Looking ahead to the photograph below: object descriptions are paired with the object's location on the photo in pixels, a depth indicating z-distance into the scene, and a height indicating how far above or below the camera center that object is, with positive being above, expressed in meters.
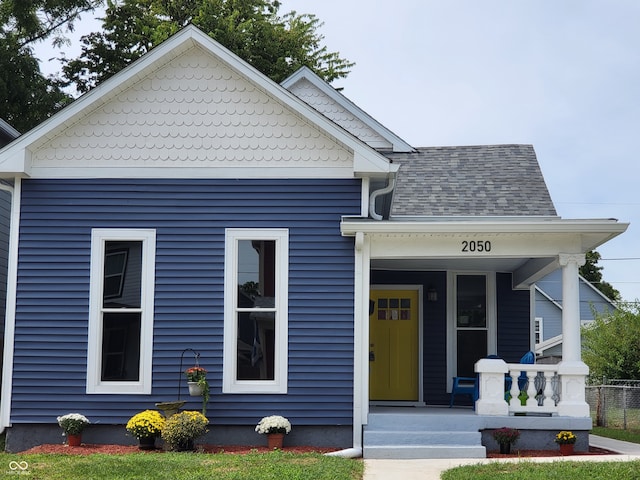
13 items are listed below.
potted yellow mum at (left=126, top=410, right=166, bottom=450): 11.27 -1.05
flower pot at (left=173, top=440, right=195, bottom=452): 11.13 -1.27
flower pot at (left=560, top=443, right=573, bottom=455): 11.43 -1.26
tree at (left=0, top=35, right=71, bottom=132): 23.42 +6.75
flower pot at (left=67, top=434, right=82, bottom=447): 11.63 -1.26
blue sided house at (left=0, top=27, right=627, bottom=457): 11.87 +1.28
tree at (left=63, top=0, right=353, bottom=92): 27.53 +9.86
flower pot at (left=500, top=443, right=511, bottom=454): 11.45 -1.27
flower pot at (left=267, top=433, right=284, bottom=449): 11.49 -1.21
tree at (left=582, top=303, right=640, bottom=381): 20.91 +0.10
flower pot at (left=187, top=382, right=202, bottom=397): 11.60 -0.56
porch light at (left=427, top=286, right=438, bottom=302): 14.87 +0.92
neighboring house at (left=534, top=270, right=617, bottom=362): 32.84 +1.67
